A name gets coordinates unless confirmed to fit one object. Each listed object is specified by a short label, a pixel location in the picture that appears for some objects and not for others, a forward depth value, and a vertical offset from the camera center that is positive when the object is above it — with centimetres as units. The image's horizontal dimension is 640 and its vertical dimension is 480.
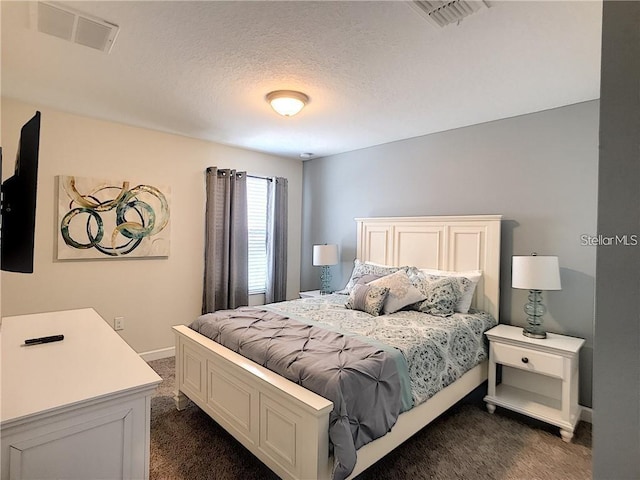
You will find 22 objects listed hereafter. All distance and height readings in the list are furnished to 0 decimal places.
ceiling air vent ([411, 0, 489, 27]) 156 +109
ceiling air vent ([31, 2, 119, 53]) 165 +108
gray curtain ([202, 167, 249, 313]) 393 -4
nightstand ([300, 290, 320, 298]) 421 -67
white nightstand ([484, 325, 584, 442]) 238 -104
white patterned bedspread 212 -63
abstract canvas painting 308 +18
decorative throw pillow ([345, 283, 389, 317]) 287 -49
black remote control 156 -48
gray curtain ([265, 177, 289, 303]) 455 -1
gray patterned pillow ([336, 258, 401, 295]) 354 -31
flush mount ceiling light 252 +103
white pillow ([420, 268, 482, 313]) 298 -38
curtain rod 443 +82
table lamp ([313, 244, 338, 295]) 418 -19
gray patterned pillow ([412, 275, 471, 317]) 287 -44
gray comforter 158 -68
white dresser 101 -56
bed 160 -86
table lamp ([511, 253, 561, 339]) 253 -26
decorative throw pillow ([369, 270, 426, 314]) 290 -44
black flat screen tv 142 +13
